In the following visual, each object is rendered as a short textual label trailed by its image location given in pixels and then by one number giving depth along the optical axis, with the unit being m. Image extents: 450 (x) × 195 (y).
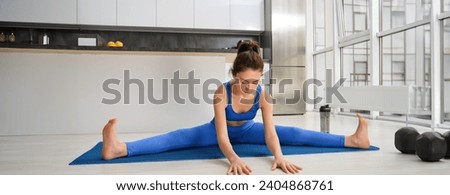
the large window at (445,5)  3.77
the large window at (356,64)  5.62
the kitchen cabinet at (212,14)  6.46
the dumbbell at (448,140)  1.98
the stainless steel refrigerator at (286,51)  6.38
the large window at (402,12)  4.18
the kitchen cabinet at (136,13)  6.19
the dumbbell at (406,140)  2.13
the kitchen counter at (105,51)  3.46
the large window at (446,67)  3.81
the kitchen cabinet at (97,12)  6.08
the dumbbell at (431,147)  1.89
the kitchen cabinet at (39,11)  5.84
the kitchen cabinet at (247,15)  6.59
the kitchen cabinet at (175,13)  6.33
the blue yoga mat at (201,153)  2.02
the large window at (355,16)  5.49
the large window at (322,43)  6.59
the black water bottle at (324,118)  2.96
